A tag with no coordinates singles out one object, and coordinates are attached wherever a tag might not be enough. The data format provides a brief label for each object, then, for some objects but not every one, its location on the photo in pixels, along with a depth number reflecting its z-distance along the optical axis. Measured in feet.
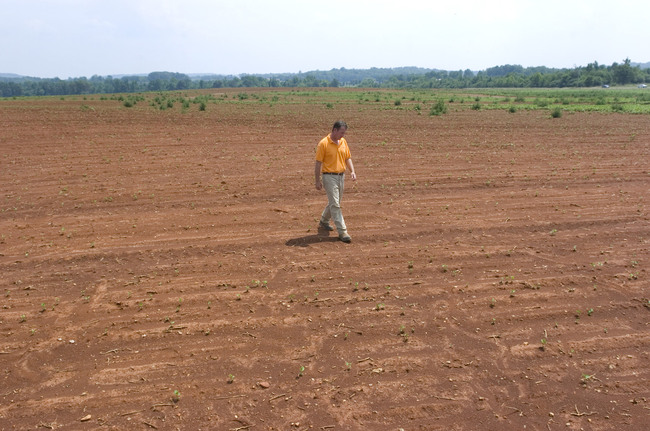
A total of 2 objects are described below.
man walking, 24.02
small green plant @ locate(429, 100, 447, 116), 95.45
